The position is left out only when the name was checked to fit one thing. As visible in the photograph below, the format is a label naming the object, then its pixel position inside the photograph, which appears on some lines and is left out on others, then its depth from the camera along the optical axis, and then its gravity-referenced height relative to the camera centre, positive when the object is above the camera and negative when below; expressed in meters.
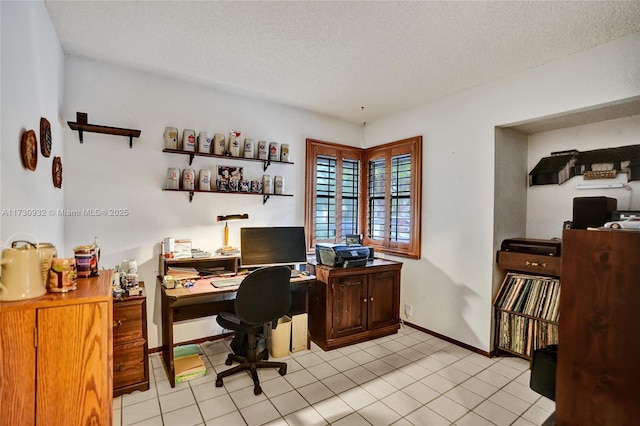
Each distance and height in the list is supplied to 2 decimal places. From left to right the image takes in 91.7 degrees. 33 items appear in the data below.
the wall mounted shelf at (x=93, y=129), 2.58 +0.71
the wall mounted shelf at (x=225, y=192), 3.07 +0.20
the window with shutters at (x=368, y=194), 3.82 +0.23
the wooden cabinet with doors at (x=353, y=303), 3.18 -0.99
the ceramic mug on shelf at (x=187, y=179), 3.07 +0.32
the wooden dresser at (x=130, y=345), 2.32 -1.02
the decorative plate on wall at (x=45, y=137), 1.88 +0.47
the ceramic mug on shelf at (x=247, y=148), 3.40 +0.70
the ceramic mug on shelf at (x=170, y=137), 2.98 +0.72
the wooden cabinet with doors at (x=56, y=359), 1.06 -0.54
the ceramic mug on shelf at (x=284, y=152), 3.64 +0.70
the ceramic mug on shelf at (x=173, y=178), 3.01 +0.33
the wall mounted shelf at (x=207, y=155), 3.01 +0.58
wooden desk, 2.49 -0.96
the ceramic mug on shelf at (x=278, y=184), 3.62 +0.32
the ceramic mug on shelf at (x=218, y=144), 3.23 +0.71
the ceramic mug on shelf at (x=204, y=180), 3.15 +0.32
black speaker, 2.47 +0.01
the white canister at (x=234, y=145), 3.33 +0.71
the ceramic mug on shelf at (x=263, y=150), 3.47 +0.69
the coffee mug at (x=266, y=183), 3.54 +0.33
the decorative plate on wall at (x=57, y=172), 2.23 +0.29
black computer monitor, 3.13 -0.36
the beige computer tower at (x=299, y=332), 3.09 -1.21
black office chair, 2.37 -0.77
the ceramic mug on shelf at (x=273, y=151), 3.54 +0.69
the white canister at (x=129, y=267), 2.62 -0.47
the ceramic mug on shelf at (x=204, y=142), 3.12 +0.70
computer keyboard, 2.70 -0.63
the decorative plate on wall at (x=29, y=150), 1.51 +0.31
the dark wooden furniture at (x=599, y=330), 1.17 -0.47
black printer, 3.22 -0.46
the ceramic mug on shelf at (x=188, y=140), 3.04 +0.70
